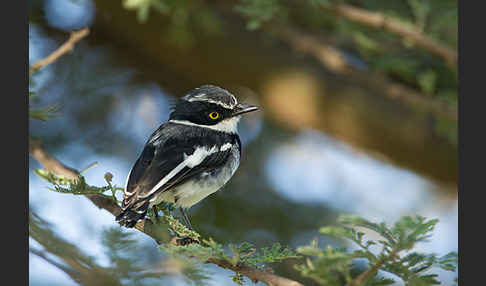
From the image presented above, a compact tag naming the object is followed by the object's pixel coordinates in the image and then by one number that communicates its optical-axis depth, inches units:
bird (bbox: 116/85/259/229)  216.1
